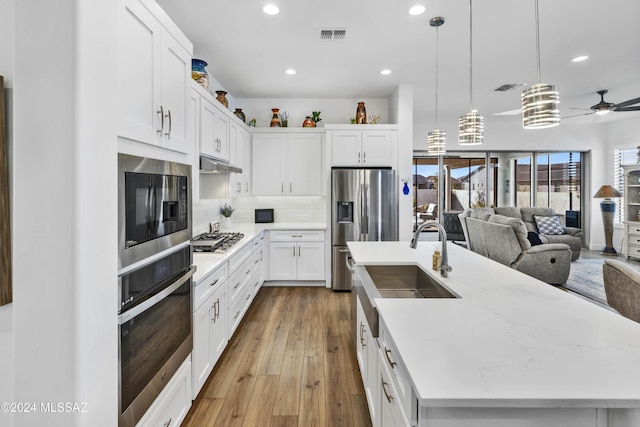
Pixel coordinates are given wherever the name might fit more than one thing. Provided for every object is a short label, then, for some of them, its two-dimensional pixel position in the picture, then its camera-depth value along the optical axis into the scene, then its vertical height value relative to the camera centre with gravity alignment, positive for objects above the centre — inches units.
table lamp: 260.4 -6.8
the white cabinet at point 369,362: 63.5 -35.6
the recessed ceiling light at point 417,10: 102.6 +65.2
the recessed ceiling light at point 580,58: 143.4 +69.1
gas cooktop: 108.7 -11.7
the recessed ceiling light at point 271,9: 102.0 +65.2
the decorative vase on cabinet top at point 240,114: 180.1 +54.7
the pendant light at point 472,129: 99.7 +25.5
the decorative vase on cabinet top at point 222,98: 148.3 +52.4
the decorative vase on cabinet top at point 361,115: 184.2 +55.1
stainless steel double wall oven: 47.4 -11.9
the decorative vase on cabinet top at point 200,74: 114.2 +49.4
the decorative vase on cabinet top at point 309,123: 190.9 +52.0
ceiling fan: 167.4 +54.5
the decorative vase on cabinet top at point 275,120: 192.7 +54.5
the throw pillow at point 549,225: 252.7 -12.0
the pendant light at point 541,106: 72.7 +24.0
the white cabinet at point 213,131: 113.7 +31.4
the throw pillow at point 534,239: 202.7 -18.5
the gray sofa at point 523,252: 178.2 -24.2
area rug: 172.7 -42.7
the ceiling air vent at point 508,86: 180.1 +71.1
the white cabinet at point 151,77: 51.2 +24.9
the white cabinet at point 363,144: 180.2 +37.3
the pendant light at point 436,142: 130.1 +27.8
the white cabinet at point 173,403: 56.9 -38.2
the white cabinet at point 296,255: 181.9 -25.6
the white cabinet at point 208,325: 78.7 -31.7
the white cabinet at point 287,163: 190.2 +28.1
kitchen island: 31.0 -17.3
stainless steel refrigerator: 172.4 +3.4
